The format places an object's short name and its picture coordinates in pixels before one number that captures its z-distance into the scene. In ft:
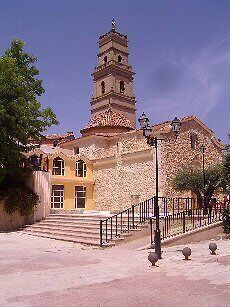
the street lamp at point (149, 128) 38.27
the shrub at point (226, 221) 50.01
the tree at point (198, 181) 75.00
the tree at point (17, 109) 62.85
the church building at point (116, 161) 89.10
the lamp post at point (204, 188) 70.61
